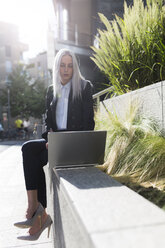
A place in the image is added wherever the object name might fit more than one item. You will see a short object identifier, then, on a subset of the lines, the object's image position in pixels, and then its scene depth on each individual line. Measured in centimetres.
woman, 215
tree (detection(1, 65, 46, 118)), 2801
